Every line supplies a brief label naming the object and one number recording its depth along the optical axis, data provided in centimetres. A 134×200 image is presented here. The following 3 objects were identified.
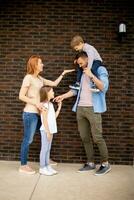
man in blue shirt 586
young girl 575
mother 581
